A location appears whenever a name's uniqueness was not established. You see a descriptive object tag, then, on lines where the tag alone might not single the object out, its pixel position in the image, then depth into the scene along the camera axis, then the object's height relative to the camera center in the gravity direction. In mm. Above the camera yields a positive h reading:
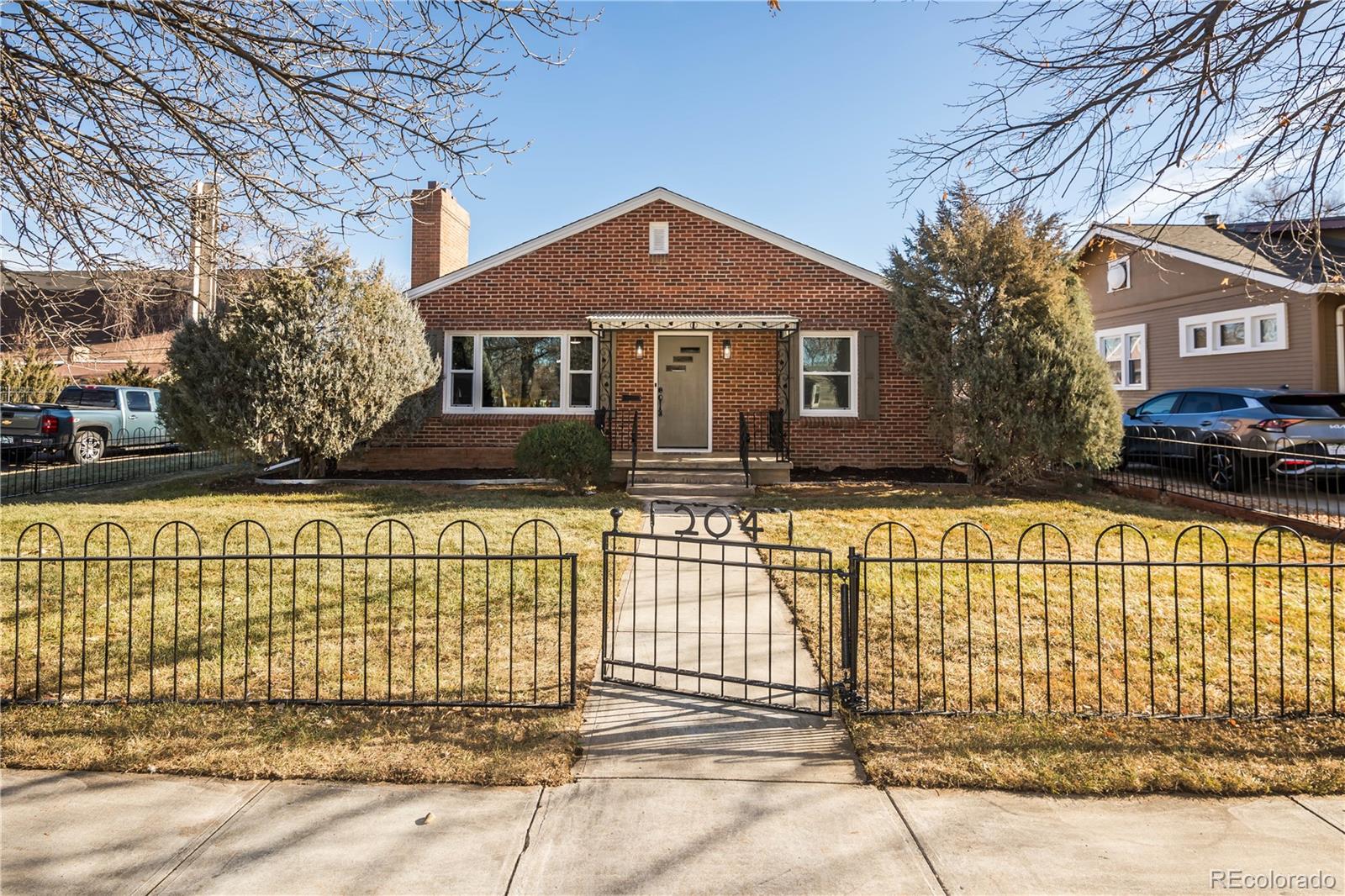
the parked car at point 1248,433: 10016 +237
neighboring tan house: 13992 +2854
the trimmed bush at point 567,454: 10945 +23
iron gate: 4176 -1261
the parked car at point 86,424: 14750 +777
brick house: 13805 +2112
